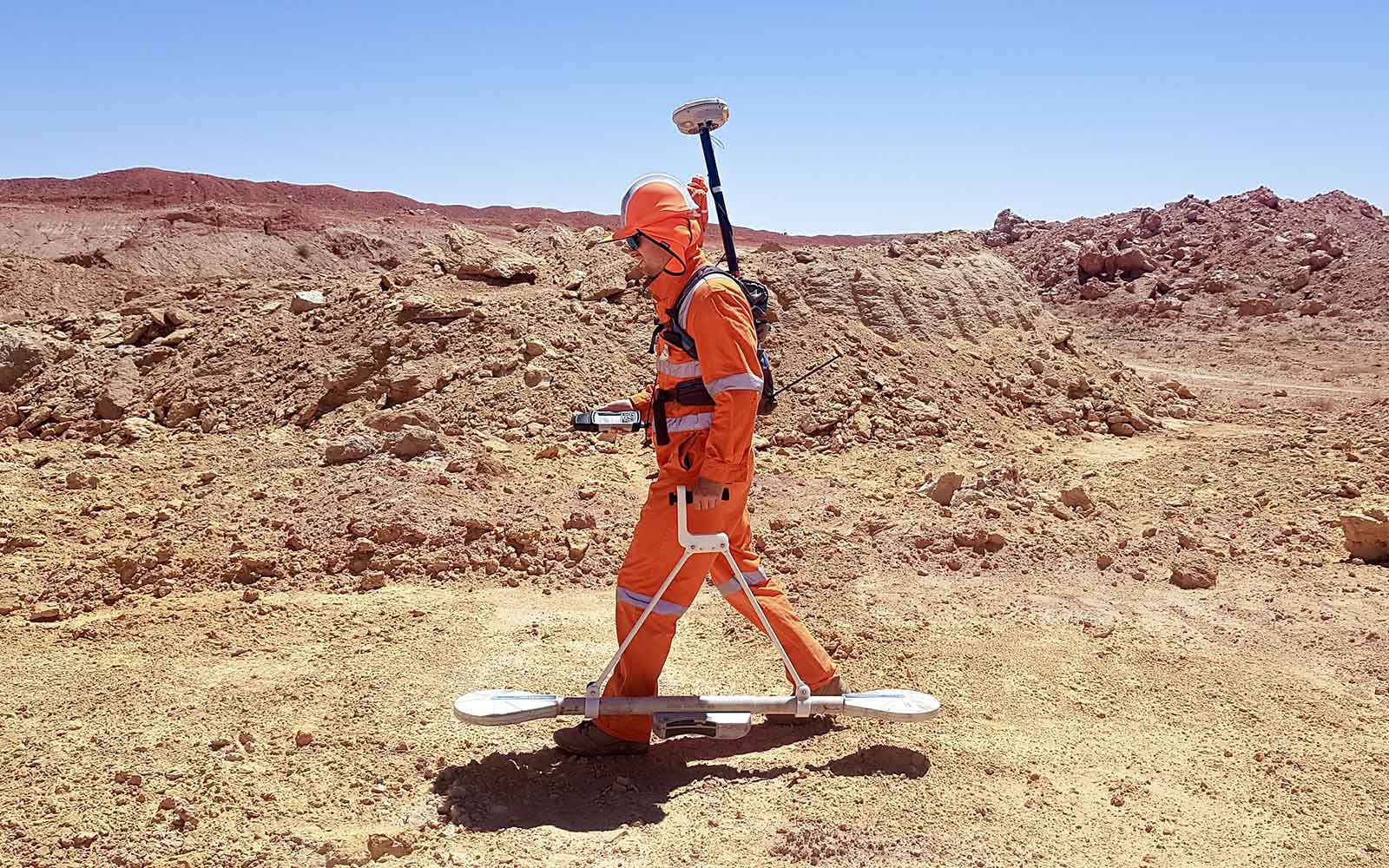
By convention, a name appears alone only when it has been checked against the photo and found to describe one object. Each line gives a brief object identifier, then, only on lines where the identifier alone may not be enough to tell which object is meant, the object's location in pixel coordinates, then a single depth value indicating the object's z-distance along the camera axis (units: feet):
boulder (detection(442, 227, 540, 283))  40.22
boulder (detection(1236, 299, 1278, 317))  84.68
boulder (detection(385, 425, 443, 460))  27.71
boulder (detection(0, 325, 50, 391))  39.29
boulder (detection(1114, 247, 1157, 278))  99.35
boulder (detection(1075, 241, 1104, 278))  100.83
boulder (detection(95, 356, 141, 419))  35.88
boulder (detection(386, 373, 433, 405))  33.76
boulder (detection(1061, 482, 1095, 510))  26.00
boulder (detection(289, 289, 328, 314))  39.50
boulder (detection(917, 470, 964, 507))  26.45
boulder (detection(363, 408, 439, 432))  29.48
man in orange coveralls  13.25
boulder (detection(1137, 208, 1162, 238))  114.01
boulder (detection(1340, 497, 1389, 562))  23.24
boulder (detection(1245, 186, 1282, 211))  113.80
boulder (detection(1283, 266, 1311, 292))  91.04
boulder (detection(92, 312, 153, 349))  40.08
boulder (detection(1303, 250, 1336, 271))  93.50
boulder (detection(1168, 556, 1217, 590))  21.80
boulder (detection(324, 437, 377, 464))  27.55
